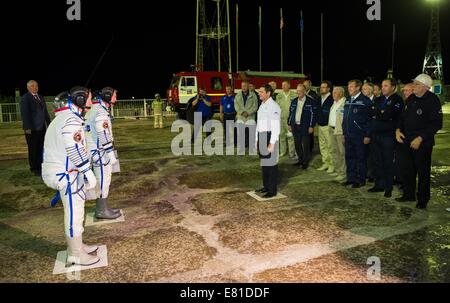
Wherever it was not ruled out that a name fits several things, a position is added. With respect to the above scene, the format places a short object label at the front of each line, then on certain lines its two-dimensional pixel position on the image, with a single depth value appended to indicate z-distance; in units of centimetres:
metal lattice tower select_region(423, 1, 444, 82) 3820
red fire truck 2222
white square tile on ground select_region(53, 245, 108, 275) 407
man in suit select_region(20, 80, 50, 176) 845
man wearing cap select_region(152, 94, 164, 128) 1748
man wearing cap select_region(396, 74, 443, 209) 562
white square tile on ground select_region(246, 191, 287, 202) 654
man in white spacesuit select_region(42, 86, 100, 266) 381
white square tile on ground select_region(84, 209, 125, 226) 554
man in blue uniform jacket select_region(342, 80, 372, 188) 694
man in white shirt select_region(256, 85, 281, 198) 631
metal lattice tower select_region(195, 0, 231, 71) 3177
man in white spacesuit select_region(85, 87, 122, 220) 528
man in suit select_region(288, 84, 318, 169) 845
